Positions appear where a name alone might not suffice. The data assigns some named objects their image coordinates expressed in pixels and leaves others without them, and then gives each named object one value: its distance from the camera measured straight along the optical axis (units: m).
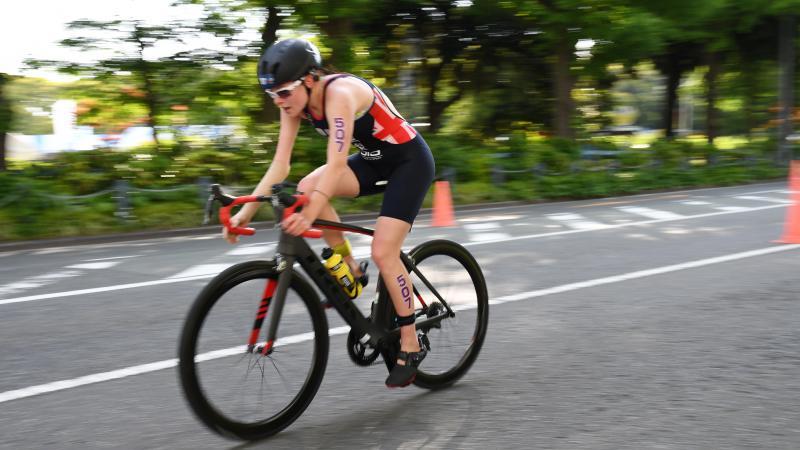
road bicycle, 3.51
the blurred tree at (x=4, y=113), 14.53
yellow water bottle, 3.99
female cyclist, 3.63
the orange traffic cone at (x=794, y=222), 10.02
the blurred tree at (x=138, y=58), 15.54
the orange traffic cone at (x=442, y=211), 13.11
